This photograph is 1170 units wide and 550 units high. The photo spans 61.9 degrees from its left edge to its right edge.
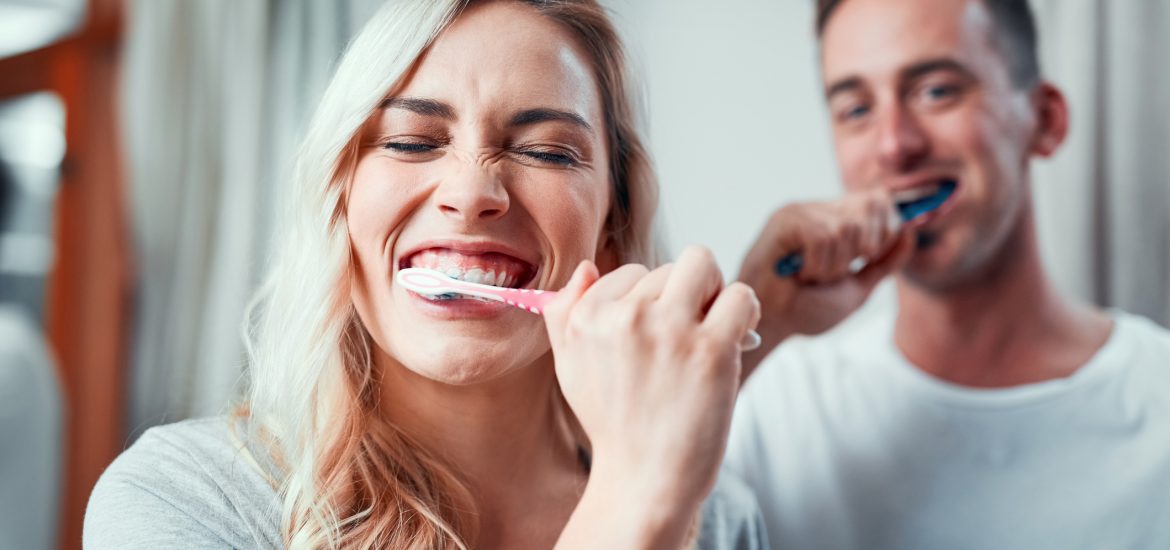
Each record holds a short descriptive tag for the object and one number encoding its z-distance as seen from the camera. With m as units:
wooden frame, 1.36
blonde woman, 0.67
